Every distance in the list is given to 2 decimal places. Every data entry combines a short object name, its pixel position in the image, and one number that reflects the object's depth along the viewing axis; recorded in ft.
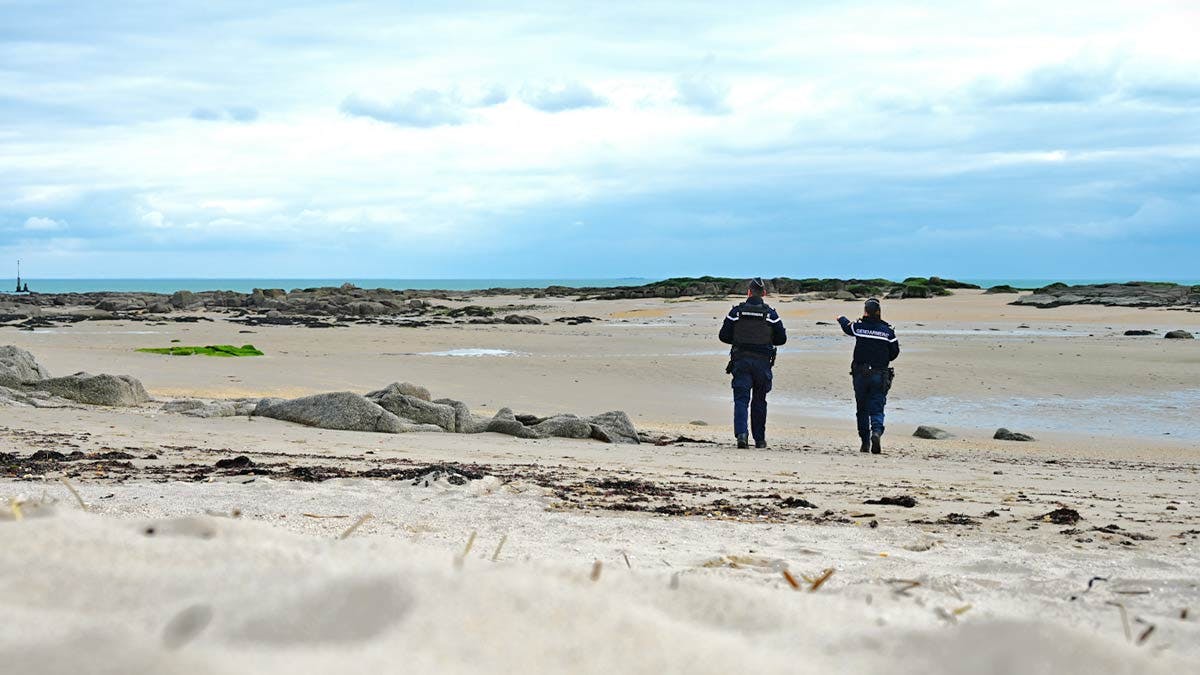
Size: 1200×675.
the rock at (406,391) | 38.58
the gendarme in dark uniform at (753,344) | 37.70
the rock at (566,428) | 35.45
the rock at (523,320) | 115.44
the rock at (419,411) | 35.94
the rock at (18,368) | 39.91
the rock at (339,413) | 34.40
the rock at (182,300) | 153.77
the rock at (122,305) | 140.67
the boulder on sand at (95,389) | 38.32
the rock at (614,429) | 35.73
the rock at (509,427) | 35.35
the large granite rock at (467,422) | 36.09
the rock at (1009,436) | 41.42
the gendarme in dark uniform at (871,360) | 37.45
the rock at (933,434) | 42.22
